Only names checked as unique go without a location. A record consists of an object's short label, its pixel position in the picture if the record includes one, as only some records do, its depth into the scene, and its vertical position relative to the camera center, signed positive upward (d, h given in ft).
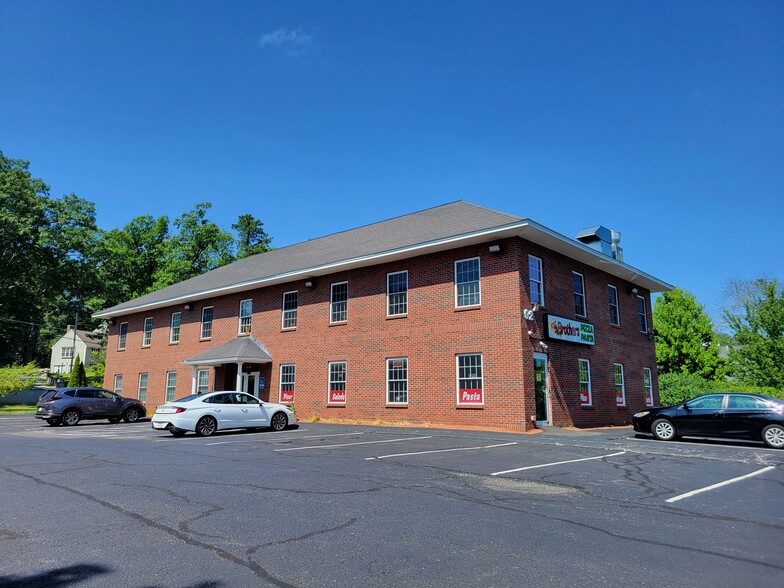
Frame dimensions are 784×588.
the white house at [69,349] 242.58 +15.79
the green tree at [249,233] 202.28 +56.62
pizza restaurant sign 61.15 +6.26
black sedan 44.29 -3.03
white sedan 53.16 -3.07
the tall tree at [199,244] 171.94 +45.45
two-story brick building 58.70 +7.39
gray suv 73.00 -3.13
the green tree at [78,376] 128.88 +1.96
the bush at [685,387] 98.84 -0.72
